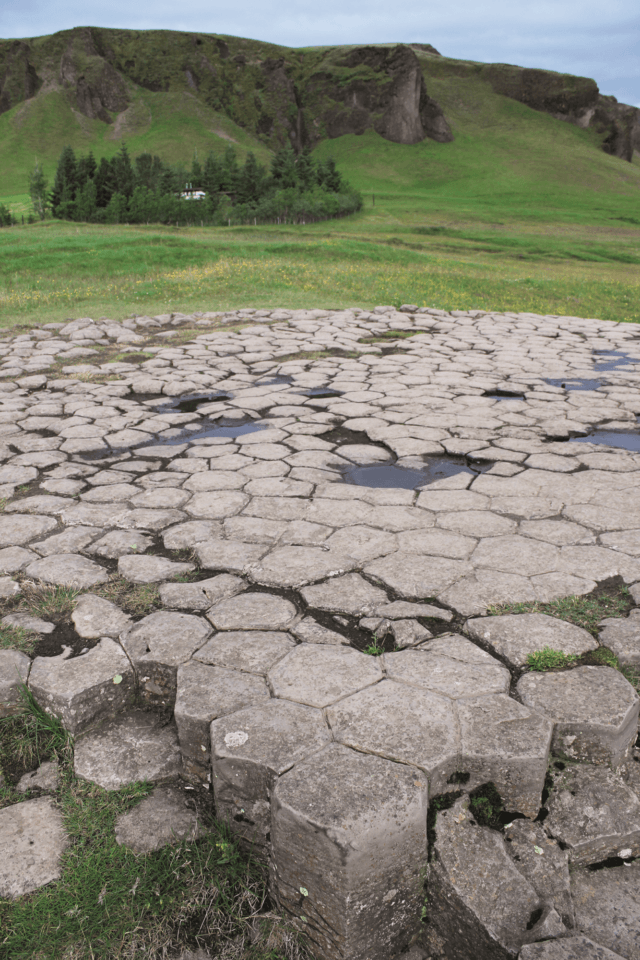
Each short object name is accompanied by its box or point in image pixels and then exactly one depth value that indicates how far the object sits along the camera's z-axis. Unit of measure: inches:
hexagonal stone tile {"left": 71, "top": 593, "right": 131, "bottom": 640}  82.0
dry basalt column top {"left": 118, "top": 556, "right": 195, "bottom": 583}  95.0
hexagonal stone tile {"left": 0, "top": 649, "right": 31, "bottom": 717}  73.1
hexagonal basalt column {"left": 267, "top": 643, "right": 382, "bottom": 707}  69.2
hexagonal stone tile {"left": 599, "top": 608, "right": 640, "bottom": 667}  75.5
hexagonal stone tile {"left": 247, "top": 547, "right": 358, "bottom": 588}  93.3
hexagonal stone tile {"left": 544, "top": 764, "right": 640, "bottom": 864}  60.7
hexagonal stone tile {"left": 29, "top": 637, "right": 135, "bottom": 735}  71.3
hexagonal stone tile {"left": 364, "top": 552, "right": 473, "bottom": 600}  90.0
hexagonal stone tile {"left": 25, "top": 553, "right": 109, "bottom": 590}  93.3
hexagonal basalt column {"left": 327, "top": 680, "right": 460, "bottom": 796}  60.1
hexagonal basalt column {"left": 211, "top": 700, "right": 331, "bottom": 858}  60.6
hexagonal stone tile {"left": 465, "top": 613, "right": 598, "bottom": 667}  76.3
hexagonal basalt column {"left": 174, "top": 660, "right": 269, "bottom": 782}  66.6
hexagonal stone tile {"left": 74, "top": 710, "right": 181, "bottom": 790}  67.7
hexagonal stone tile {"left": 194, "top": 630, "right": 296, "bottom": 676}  74.8
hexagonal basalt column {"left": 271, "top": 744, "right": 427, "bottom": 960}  53.5
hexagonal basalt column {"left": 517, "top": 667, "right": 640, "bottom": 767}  64.6
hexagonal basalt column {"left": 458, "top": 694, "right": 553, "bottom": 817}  61.0
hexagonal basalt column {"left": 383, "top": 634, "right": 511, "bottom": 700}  69.7
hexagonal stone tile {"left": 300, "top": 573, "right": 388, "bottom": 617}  86.2
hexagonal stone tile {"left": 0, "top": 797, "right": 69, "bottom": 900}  59.5
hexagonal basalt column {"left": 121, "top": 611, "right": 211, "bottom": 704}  75.0
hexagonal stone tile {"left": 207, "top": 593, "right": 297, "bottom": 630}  82.9
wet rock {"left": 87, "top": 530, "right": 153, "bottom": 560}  103.0
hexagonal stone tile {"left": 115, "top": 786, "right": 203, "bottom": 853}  62.4
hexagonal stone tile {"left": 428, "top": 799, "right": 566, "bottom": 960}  53.5
